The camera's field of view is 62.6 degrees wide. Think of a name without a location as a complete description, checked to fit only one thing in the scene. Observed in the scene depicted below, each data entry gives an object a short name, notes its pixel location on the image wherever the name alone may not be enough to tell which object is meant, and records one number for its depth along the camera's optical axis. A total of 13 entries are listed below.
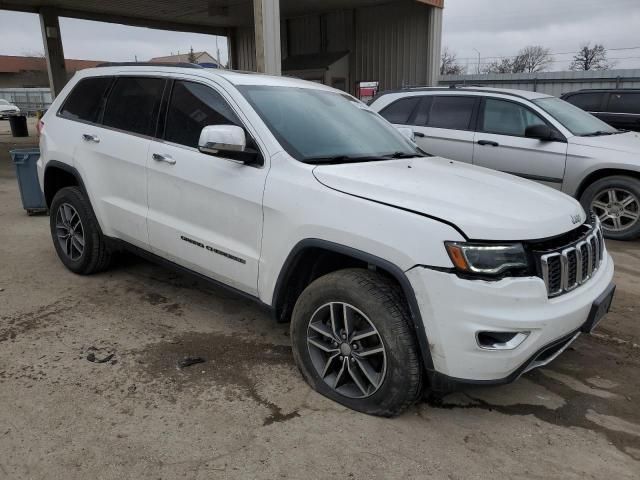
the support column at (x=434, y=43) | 14.85
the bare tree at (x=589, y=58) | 49.28
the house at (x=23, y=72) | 61.56
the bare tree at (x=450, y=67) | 52.34
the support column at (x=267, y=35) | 9.62
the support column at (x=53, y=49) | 16.81
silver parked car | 6.41
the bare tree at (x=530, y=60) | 56.50
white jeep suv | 2.47
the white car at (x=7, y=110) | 36.66
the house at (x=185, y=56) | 56.91
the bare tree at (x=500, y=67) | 46.38
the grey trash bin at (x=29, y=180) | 6.93
